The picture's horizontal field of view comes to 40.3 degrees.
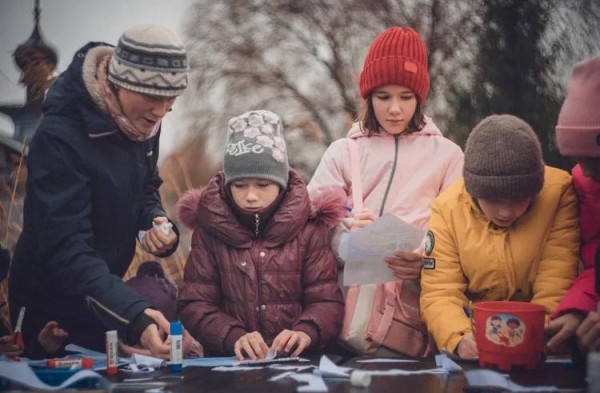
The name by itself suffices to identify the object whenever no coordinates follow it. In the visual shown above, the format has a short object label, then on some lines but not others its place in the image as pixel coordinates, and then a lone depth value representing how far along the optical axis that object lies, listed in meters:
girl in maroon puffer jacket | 3.20
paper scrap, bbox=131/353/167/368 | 2.68
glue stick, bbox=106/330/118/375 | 2.62
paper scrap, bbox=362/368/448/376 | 2.45
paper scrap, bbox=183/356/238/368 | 2.73
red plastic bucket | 2.40
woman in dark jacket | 3.19
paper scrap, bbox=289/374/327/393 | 2.15
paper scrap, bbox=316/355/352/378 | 2.40
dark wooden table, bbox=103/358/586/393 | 2.22
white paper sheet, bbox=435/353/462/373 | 2.46
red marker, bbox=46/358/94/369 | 2.62
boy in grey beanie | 2.77
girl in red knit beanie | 3.30
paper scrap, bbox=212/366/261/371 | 2.61
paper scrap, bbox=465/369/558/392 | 2.15
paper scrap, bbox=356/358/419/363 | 2.70
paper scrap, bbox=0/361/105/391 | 2.23
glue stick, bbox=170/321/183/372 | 2.59
